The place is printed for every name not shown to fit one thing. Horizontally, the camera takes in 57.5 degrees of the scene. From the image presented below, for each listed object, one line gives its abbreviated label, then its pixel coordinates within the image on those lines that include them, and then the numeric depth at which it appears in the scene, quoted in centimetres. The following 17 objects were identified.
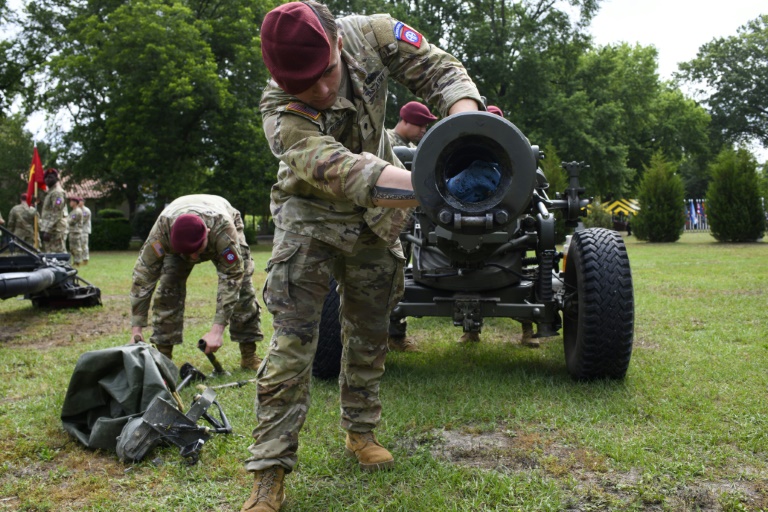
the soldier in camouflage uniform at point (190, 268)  470
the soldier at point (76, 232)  1689
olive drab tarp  359
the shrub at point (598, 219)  2477
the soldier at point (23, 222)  1586
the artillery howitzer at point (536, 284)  423
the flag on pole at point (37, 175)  1324
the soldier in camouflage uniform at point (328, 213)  243
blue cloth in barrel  225
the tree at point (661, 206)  2294
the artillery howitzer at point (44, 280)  731
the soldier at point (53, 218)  1515
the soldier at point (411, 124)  607
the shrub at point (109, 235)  2702
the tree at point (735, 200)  2062
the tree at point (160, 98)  2530
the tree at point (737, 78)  5019
